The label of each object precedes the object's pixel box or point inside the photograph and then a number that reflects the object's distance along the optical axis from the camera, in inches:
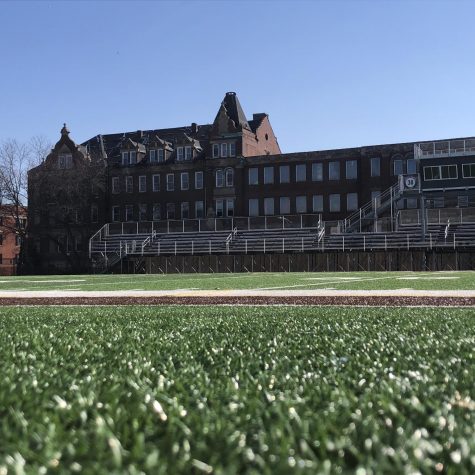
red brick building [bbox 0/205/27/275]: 2765.7
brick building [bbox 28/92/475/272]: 2527.1
